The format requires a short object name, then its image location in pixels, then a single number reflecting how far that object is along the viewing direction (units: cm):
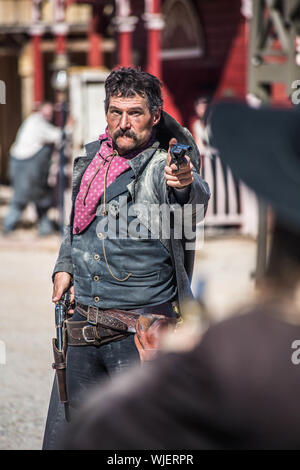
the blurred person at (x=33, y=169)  2061
